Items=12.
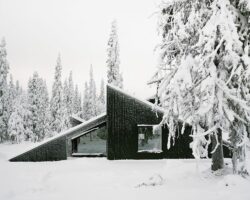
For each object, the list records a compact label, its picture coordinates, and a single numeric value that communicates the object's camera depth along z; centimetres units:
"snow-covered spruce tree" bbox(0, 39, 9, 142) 4775
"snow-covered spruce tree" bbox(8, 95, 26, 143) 5125
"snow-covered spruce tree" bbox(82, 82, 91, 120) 8973
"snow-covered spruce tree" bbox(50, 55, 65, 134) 5481
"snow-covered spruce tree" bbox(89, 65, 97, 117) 9382
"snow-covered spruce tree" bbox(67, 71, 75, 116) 7586
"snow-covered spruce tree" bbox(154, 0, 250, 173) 1178
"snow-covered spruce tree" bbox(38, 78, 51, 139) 5997
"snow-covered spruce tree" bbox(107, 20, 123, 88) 4306
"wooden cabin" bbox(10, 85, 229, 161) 2303
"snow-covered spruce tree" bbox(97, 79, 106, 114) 10627
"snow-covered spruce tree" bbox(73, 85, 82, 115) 9406
